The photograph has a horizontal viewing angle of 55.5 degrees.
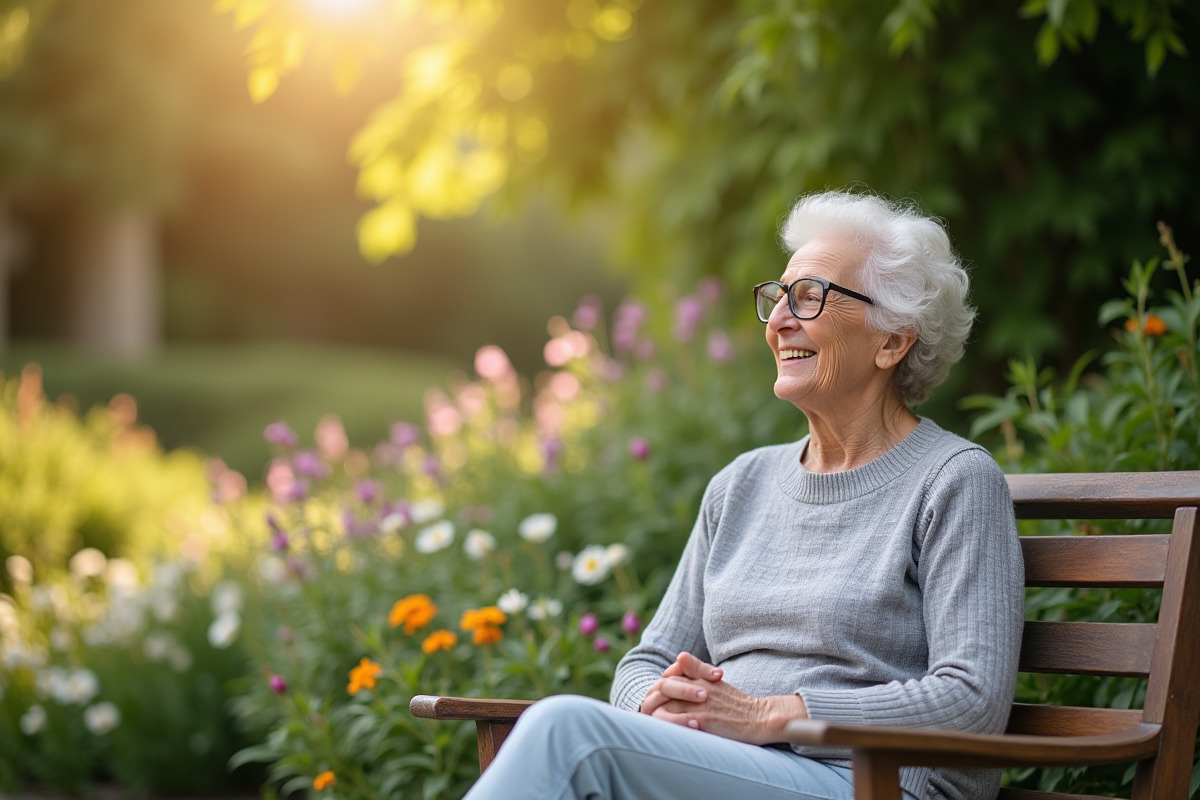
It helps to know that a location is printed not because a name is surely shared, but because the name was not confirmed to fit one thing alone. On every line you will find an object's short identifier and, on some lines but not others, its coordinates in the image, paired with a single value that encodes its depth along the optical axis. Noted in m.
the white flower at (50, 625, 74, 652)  4.57
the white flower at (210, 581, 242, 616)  4.02
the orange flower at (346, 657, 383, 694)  2.61
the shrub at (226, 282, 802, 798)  2.90
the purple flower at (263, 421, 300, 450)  3.33
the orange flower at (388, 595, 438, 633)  2.65
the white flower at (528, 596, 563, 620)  2.90
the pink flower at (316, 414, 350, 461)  4.27
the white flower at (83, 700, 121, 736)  4.12
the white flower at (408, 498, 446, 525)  3.34
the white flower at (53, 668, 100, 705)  4.20
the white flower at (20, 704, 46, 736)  4.20
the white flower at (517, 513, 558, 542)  3.16
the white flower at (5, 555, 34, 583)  4.41
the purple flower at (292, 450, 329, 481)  3.33
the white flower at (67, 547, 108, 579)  5.05
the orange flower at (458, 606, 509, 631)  2.57
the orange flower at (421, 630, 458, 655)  2.66
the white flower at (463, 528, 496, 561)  3.12
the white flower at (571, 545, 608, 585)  2.98
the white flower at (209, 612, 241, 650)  3.45
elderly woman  1.81
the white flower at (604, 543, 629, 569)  2.90
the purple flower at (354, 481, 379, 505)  3.42
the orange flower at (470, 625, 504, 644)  2.57
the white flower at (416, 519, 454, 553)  3.19
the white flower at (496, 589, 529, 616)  2.84
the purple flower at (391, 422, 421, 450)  3.96
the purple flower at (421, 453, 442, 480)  3.60
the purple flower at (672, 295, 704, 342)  4.12
